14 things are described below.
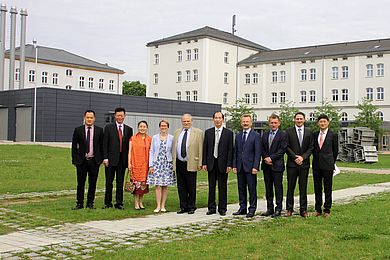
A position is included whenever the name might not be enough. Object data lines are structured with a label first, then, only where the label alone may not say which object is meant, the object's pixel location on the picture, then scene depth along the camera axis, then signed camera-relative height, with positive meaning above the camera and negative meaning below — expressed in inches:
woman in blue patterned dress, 446.3 -21.9
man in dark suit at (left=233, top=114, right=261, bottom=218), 429.7 -16.5
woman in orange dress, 449.1 -19.7
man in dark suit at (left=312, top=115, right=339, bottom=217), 413.7 -14.3
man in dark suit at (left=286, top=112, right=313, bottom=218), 417.7 -13.2
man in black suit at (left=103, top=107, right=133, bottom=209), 451.5 -11.7
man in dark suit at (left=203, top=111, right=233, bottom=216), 436.1 -14.4
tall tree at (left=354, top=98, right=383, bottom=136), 2352.4 +103.3
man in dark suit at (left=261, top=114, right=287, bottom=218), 421.4 -15.9
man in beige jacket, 441.7 -15.9
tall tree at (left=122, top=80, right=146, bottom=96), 4057.6 +377.7
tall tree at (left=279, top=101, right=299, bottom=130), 2441.1 +121.6
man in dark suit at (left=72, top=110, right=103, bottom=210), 450.0 -11.9
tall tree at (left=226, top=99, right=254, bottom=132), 2627.7 +129.3
